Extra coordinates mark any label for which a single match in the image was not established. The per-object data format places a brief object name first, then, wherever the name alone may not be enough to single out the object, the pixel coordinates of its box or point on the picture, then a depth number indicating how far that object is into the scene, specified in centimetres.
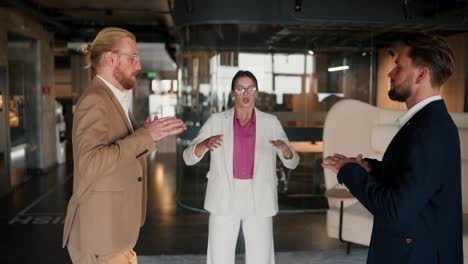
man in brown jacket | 187
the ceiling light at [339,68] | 707
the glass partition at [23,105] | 826
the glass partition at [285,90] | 664
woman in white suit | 299
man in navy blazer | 151
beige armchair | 371
